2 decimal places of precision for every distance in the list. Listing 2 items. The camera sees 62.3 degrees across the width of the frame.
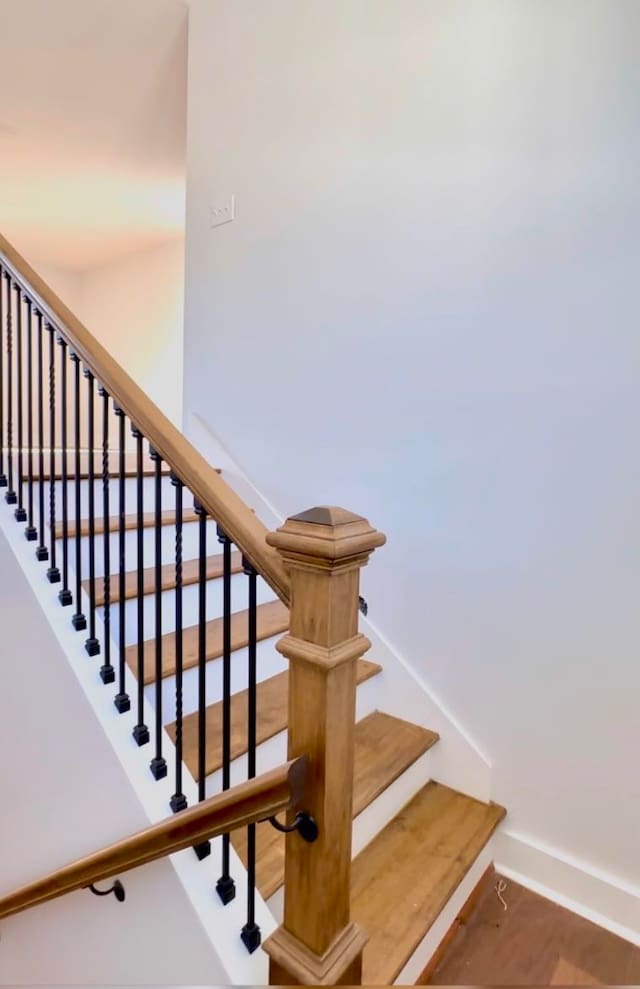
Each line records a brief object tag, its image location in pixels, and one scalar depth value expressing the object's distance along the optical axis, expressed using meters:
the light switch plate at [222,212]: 2.46
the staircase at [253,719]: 1.14
